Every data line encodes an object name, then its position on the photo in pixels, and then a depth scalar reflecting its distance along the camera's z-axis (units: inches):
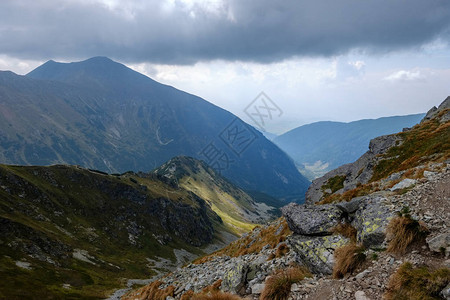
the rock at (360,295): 400.3
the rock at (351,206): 624.5
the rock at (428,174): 626.9
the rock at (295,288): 494.8
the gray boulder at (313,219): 639.1
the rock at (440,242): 398.6
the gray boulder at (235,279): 649.0
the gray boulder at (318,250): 538.9
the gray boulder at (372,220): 500.1
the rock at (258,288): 569.9
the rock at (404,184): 625.2
